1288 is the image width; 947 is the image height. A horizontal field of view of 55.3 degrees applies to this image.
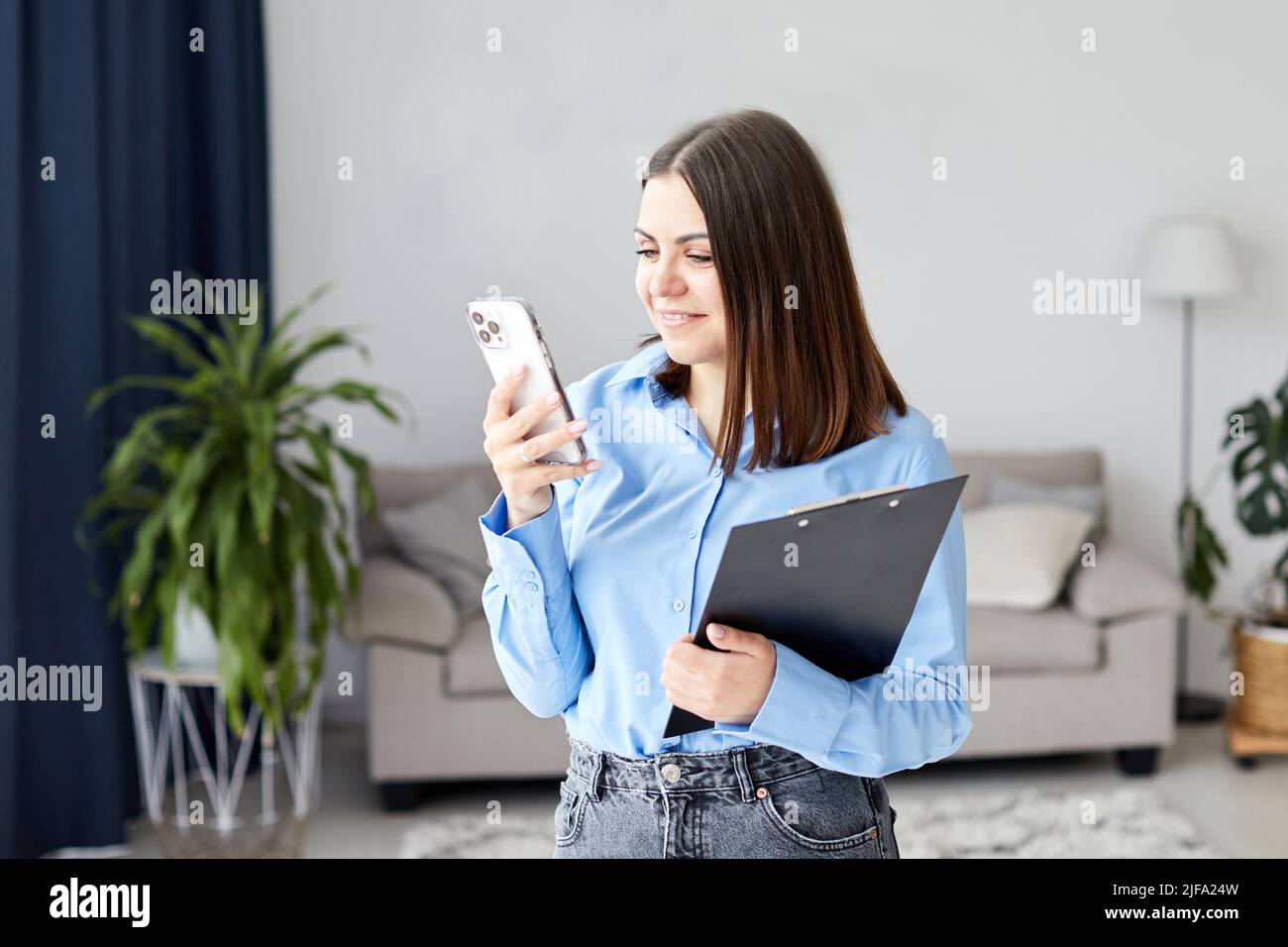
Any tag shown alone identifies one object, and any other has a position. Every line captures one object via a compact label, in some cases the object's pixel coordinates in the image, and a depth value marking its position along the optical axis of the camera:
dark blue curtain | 2.42
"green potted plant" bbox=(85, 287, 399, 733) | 2.48
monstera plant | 3.18
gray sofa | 2.89
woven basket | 3.09
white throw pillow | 3.10
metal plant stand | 2.63
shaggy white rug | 2.64
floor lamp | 3.45
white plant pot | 2.57
